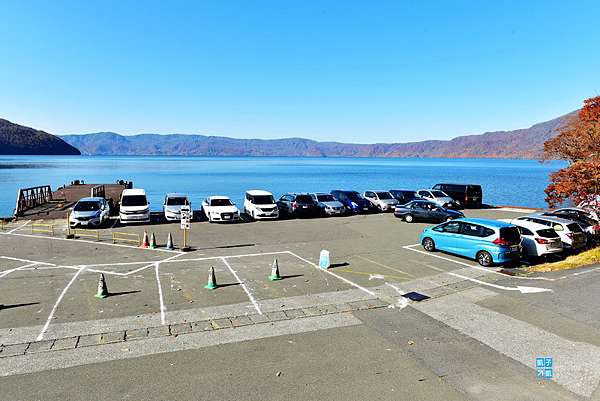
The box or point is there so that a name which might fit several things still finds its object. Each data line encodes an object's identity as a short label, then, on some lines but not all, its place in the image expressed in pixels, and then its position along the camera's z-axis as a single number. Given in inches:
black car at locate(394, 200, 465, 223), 1051.3
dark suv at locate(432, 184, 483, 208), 1421.0
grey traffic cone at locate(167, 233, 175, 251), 709.9
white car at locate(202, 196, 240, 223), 1029.2
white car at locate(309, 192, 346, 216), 1211.9
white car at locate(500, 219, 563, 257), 645.3
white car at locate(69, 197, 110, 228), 917.8
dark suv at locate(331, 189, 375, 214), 1290.6
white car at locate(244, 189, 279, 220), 1098.2
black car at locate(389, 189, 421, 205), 1416.1
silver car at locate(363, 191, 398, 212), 1315.2
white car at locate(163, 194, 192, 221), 1038.4
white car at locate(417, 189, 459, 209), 1344.5
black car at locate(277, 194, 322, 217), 1192.2
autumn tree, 743.7
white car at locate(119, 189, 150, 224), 1001.5
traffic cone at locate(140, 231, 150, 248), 726.5
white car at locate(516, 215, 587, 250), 706.2
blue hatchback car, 589.0
